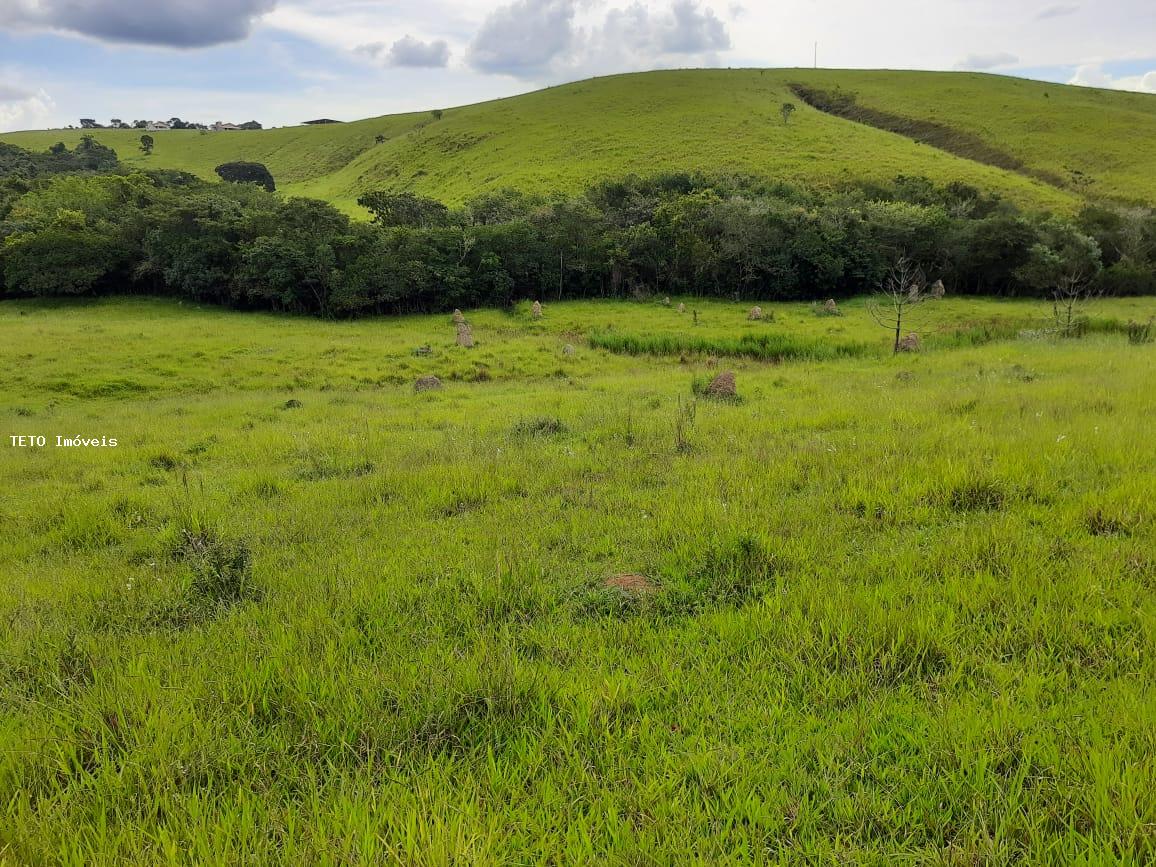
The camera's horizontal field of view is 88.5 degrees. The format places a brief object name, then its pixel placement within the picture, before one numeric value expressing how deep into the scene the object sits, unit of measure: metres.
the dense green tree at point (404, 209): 55.47
